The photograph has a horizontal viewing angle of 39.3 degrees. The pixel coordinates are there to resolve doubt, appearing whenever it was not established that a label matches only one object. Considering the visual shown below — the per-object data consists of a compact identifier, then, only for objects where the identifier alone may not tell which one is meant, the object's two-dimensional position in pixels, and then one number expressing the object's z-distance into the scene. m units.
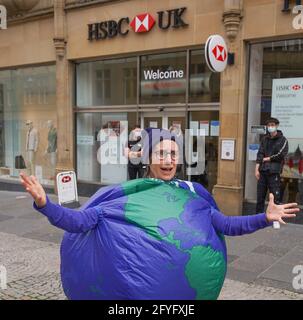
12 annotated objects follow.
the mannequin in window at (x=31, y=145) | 12.93
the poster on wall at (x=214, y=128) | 9.21
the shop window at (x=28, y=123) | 12.39
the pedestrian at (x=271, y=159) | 7.71
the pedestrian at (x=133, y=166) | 9.96
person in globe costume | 2.39
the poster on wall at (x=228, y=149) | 8.60
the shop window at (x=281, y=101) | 8.17
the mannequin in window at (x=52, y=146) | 12.24
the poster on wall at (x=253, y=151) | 8.68
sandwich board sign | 8.61
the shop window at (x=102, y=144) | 10.98
